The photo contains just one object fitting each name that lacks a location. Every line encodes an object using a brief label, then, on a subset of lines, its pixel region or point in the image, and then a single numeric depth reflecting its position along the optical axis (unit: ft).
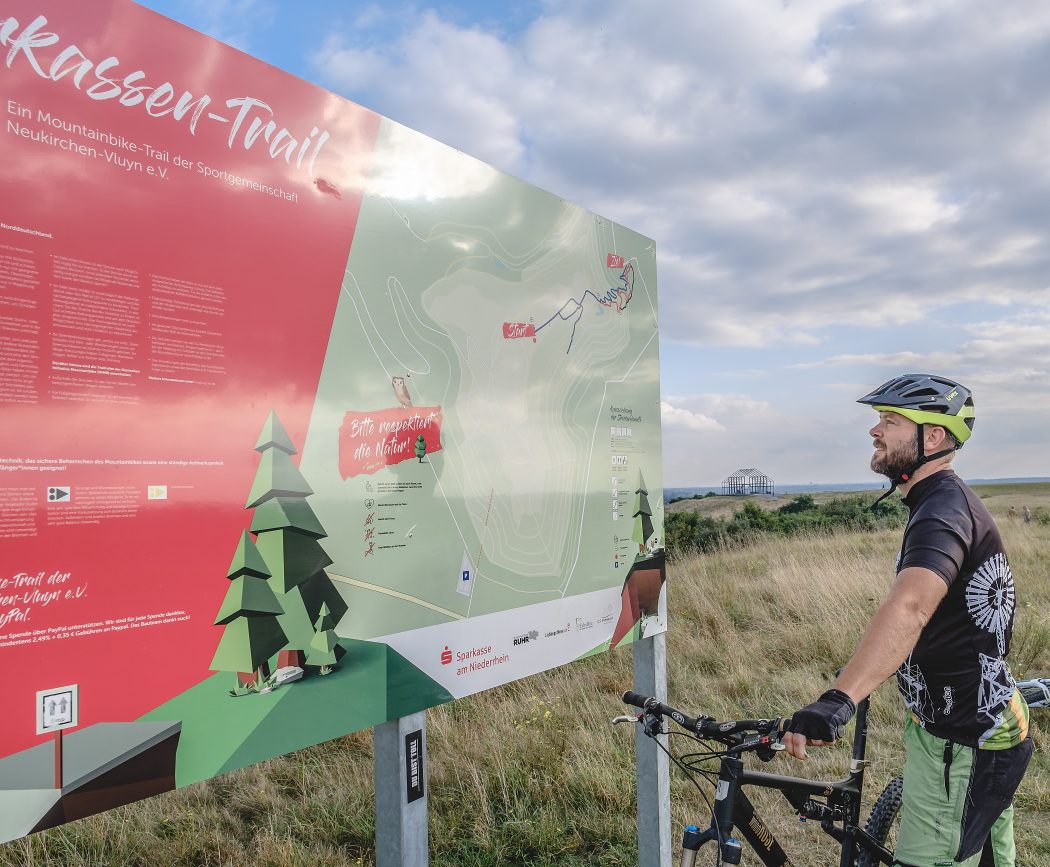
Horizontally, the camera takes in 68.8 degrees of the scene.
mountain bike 8.30
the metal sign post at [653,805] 12.55
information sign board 6.01
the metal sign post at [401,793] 8.60
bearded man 8.47
